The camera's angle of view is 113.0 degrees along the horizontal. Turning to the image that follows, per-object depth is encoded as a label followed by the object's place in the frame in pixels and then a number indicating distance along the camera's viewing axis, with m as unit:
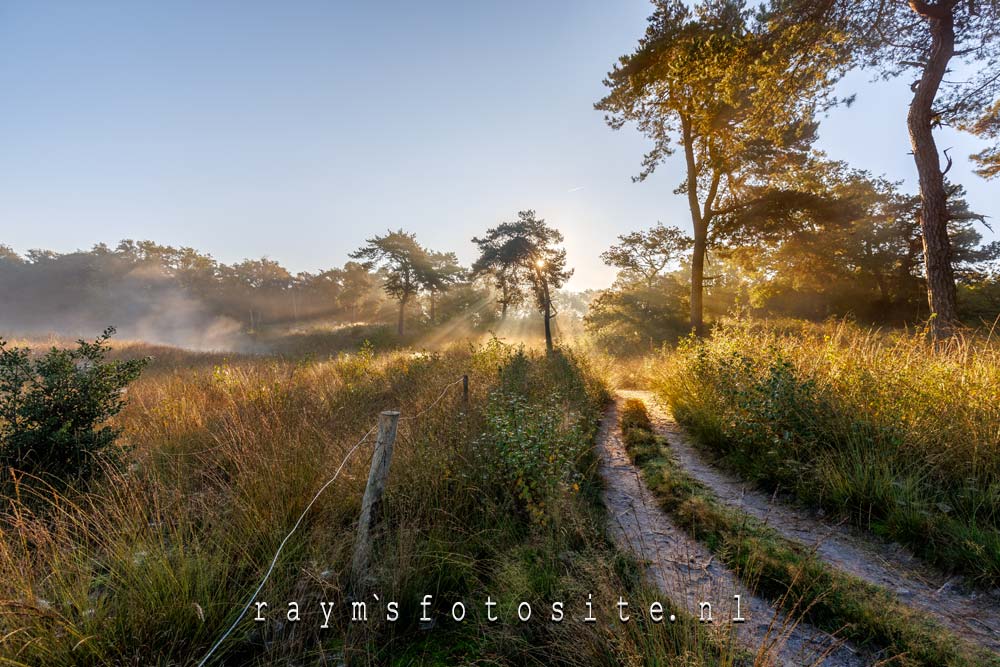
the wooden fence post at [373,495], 2.46
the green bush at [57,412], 3.31
